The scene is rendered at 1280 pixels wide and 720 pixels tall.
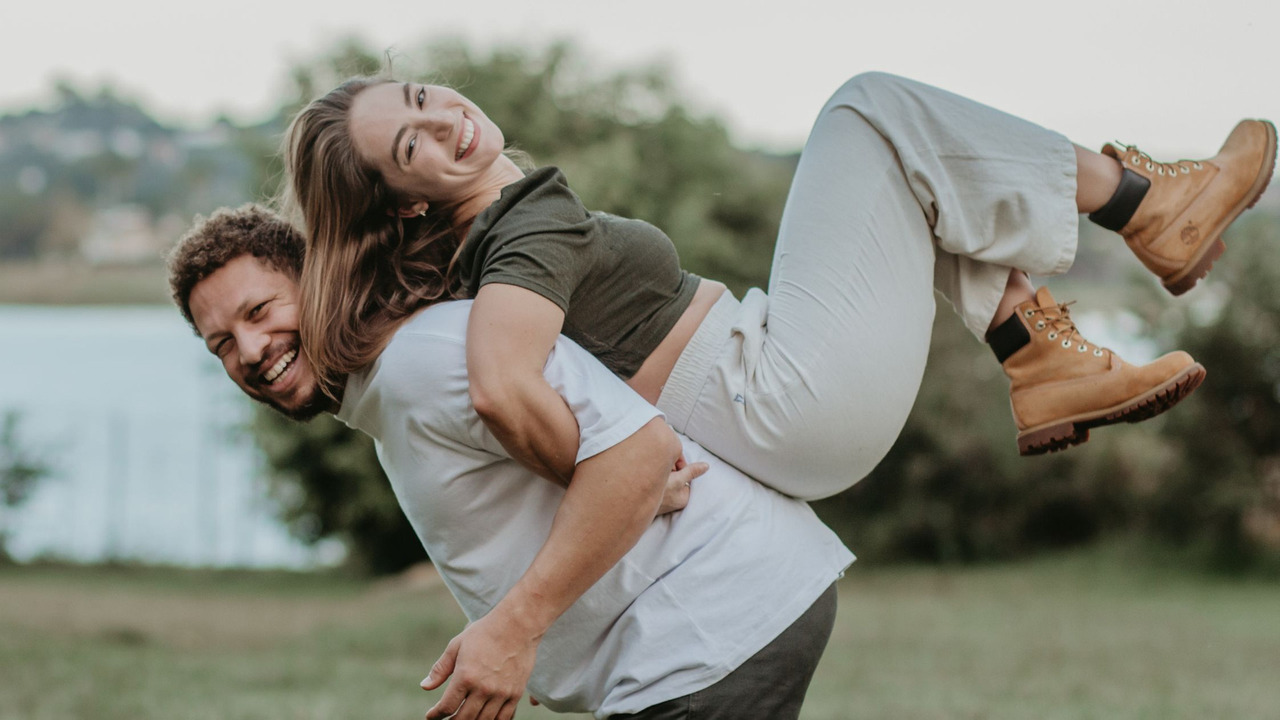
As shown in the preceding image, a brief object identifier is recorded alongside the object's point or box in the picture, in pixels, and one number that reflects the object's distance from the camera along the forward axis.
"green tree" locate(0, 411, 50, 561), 15.80
